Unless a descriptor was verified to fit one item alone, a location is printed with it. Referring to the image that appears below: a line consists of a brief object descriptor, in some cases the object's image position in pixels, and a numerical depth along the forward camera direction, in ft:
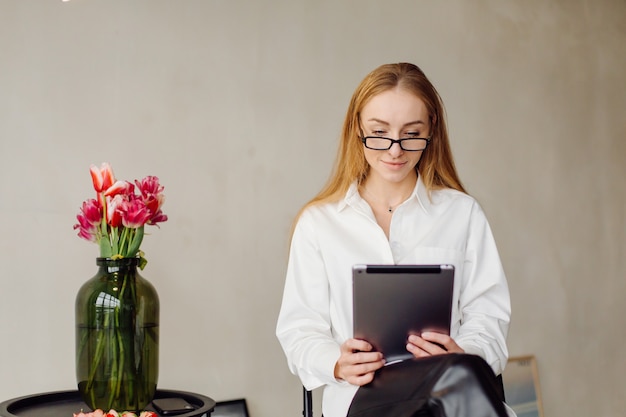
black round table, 6.11
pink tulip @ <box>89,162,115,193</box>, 6.26
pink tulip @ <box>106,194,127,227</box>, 6.15
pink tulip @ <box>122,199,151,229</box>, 6.15
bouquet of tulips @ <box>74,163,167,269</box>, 6.17
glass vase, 6.04
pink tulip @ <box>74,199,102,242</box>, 6.23
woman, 6.33
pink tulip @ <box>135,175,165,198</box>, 6.41
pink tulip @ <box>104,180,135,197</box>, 6.20
